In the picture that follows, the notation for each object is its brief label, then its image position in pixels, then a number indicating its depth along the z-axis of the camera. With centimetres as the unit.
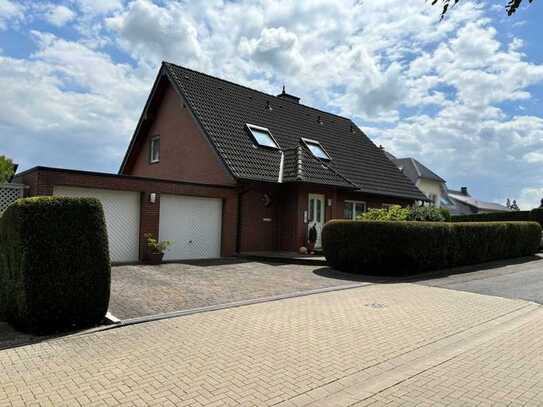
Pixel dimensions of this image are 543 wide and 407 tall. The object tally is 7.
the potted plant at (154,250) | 1296
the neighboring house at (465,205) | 5365
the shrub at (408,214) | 1408
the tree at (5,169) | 1309
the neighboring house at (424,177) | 4175
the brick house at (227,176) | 1339
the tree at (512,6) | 304
